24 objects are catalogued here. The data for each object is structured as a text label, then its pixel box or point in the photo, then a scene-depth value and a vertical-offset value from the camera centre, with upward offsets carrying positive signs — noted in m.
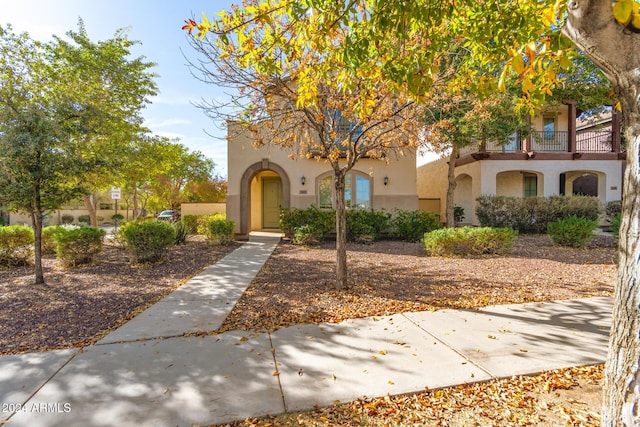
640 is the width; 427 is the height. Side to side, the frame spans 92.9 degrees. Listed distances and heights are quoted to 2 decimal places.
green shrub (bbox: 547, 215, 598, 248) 9.06 -0.74
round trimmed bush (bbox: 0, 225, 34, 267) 7.79 -0.85
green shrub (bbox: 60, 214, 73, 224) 32.05 -0.67
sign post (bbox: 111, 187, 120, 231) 13.80 +0.84
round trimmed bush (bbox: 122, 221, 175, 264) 7.53 -0.72
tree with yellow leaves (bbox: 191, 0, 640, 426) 1.78 +1.84
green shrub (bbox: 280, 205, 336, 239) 11.18 -0.33
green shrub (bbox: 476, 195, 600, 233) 12.95 -0.11
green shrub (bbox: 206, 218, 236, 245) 10.79 -0.75
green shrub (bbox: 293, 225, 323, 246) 10.89 -0.89
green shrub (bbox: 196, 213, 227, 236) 11.35 -0.51
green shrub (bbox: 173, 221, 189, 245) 10.95 -0.80
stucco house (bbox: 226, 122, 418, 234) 12.59 +1.22
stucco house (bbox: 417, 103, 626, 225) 15.30 +2.28
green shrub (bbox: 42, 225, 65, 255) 9.48 -0.94
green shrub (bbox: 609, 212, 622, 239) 8.22 -0.46
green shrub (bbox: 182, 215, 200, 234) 15.17 -0.48
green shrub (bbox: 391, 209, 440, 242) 11.41 -0.57
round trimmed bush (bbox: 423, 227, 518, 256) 8.43 -0.93
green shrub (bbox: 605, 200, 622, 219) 14.87 -0.05
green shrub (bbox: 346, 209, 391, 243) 11.09 -0.57
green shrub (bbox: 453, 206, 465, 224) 16.03 -0.29
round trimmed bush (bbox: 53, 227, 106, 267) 7.39 -0.81
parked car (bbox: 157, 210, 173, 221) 25.95 -0.22
